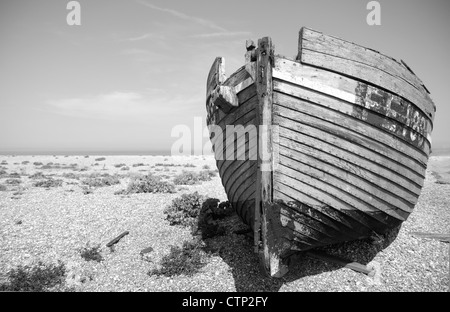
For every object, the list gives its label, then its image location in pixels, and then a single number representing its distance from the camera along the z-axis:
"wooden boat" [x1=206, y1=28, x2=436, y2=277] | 4.24
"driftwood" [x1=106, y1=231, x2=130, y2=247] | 6.67
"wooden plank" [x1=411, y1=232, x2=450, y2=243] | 6.19
